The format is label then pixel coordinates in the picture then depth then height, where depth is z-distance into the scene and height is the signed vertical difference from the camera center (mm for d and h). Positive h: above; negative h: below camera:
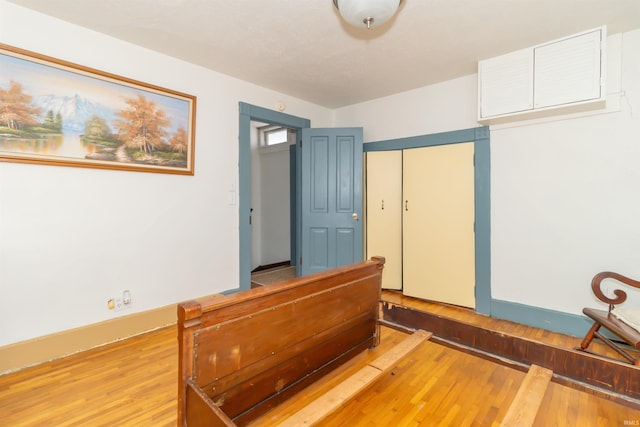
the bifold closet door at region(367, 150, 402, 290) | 3939 -22
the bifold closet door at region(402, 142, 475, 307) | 3379 -173
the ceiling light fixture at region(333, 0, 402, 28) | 1863 +1262
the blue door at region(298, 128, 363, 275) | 3955 +151
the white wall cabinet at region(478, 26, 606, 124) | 2426 +1137
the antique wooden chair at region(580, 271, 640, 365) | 1982 -784
